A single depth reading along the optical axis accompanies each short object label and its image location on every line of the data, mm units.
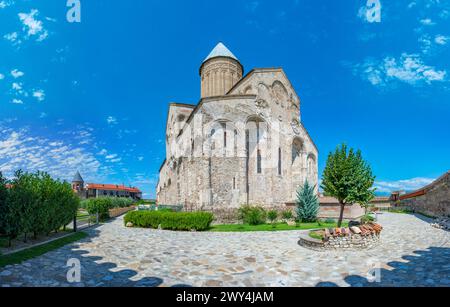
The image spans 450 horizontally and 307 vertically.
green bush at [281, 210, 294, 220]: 21648
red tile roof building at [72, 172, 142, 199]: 63538
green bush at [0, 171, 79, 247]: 9031
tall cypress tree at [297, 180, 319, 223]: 19812
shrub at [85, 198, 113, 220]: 20625
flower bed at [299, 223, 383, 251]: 8633
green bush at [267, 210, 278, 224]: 20098
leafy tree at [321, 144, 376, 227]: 11414
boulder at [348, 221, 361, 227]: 12295
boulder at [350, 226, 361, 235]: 8820
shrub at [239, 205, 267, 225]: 18812
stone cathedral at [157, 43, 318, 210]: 21516
